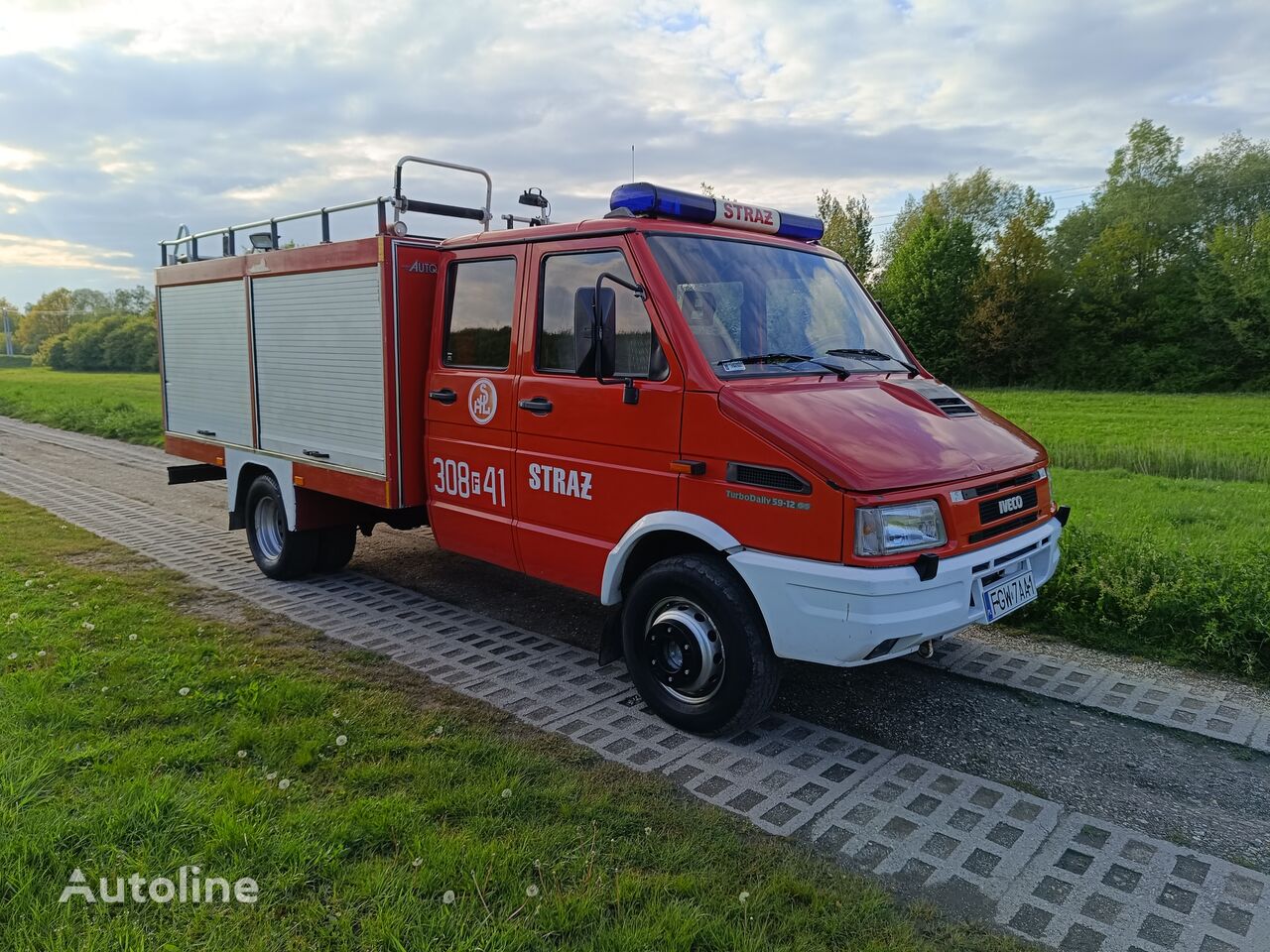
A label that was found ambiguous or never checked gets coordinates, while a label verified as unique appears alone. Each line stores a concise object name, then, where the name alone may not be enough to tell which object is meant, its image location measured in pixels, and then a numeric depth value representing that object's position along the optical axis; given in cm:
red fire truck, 369
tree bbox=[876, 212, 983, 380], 4384
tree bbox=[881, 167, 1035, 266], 5612
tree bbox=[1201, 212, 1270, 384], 3681
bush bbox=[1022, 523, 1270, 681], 505
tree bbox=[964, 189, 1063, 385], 4203
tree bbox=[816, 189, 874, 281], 4666
